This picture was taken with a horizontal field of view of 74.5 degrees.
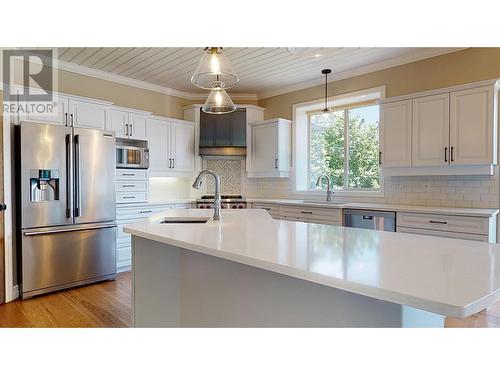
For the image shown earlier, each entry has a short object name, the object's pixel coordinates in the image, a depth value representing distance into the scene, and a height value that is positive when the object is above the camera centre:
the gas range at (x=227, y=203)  4.93 -0.34
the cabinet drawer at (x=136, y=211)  4.20 -0.41
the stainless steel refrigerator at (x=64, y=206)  3.29 -0.28
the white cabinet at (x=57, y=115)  3.52 +0.71
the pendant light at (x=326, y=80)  4.11 +1.43
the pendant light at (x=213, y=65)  2.15 +0.76
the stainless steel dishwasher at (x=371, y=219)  3.46 -0.42
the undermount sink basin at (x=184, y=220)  2.53 -0.31
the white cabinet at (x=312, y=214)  3.89 -0.43
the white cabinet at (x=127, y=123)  4.20 +0.77
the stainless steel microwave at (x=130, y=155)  4.25 +0.34
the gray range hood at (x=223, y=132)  5.18 +0.77
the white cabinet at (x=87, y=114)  3.78 +0.79
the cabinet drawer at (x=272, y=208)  4.65 -0.39
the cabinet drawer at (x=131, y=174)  4.22 +0.09
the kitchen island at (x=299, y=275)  0.96 -0.31
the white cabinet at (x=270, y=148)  4.95 +0.50
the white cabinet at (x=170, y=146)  4.74 +0.52
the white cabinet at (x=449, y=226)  2.90 -0.42
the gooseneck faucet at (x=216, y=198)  2.40 -0.13
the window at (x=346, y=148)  4.43 +0.48
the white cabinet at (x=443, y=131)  3.10 +0.52
